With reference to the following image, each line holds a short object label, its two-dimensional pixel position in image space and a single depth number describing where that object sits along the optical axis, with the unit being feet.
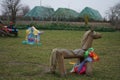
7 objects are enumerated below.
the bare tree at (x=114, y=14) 160.95
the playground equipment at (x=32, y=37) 55.83
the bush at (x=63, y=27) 127.44
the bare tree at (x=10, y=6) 188.18
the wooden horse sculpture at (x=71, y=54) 24.17
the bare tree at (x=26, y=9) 258.37
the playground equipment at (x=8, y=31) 73.70
